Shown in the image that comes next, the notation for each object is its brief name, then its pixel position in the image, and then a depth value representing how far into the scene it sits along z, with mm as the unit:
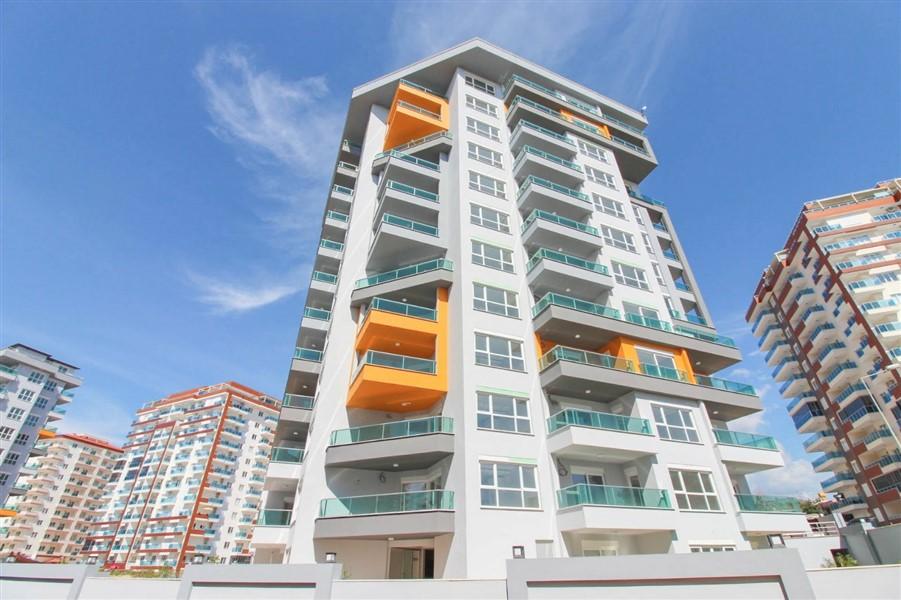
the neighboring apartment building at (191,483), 66500
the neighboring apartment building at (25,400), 52406
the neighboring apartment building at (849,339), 39906
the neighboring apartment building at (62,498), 77750
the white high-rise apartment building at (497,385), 15219
